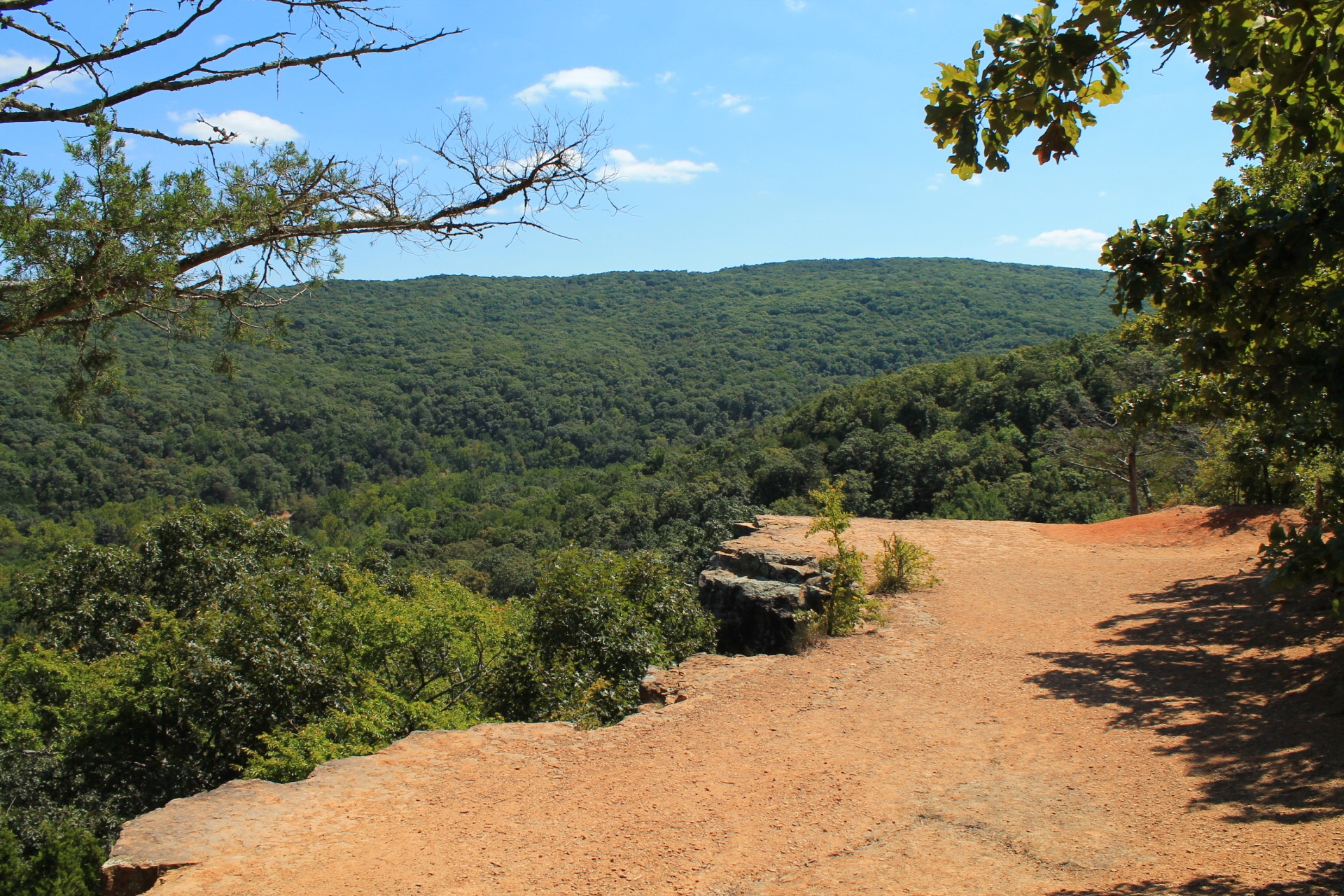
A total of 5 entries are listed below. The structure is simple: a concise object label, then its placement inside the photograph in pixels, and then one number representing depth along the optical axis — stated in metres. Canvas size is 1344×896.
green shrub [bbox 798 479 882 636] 9.17
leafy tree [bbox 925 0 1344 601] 3.50
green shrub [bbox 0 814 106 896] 9.80
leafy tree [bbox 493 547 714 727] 8.66
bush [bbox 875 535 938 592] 10.70
